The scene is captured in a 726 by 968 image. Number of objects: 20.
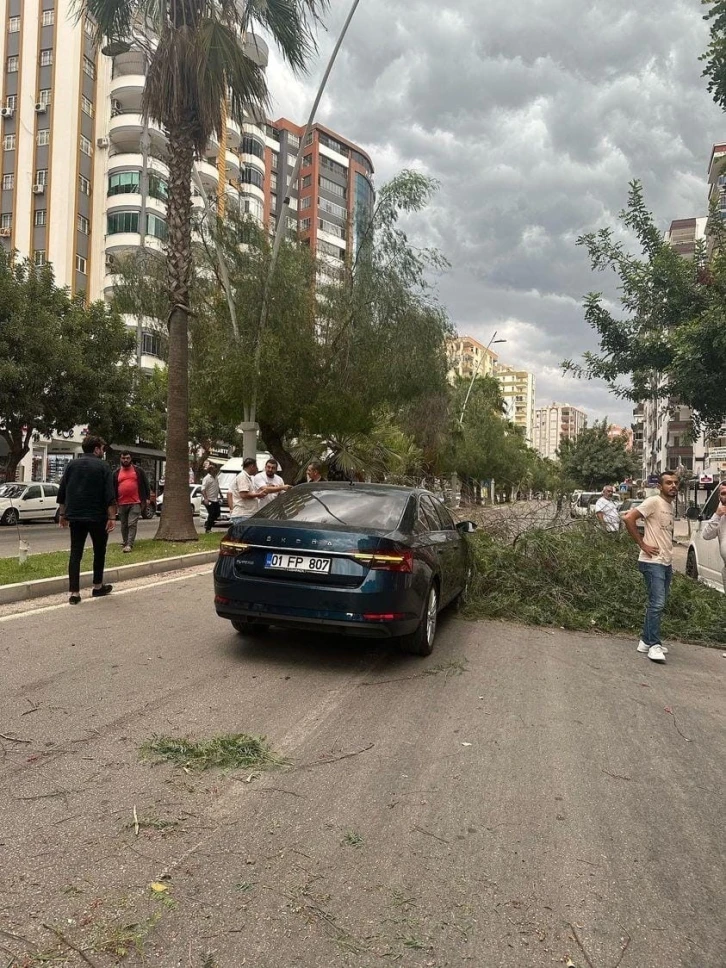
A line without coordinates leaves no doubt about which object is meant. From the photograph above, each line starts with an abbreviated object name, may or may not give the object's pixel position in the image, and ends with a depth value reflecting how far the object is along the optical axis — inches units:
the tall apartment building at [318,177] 3181.6
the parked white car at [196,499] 1107.9
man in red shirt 508.7
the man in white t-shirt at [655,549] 269.1
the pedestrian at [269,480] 474.6
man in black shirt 317.7
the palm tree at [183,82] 538.6
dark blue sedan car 219.9
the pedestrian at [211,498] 789.2
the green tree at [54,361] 917.2
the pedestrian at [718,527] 297.6
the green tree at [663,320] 514.6
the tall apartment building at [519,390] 7121.1
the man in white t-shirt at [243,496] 442.3
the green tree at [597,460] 2706.7
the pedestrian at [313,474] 579.3
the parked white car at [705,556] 390.0
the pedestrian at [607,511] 459.2
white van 956.0
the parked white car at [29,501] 965.2
